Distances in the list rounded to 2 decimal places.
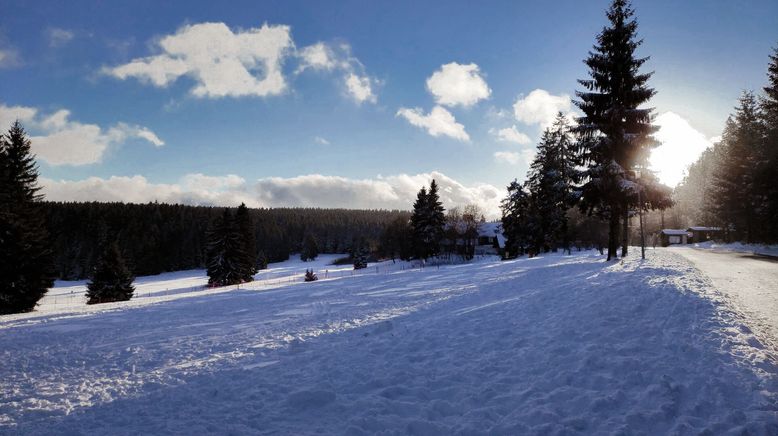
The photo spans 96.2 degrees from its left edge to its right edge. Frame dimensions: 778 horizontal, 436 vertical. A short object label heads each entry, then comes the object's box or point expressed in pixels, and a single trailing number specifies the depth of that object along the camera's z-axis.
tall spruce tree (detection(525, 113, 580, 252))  40.28
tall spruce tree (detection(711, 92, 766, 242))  37.34
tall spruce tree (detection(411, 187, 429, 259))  55.09
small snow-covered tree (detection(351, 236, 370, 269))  72.44
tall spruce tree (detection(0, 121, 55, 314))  23.80
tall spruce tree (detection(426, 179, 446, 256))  54.91
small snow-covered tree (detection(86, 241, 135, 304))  35.78
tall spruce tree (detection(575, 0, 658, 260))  21.33
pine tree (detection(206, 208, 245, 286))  48.69
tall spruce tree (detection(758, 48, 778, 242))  30.35
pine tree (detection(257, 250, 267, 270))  92.50
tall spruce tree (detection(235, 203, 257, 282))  50.56
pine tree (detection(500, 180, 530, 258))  44.17
